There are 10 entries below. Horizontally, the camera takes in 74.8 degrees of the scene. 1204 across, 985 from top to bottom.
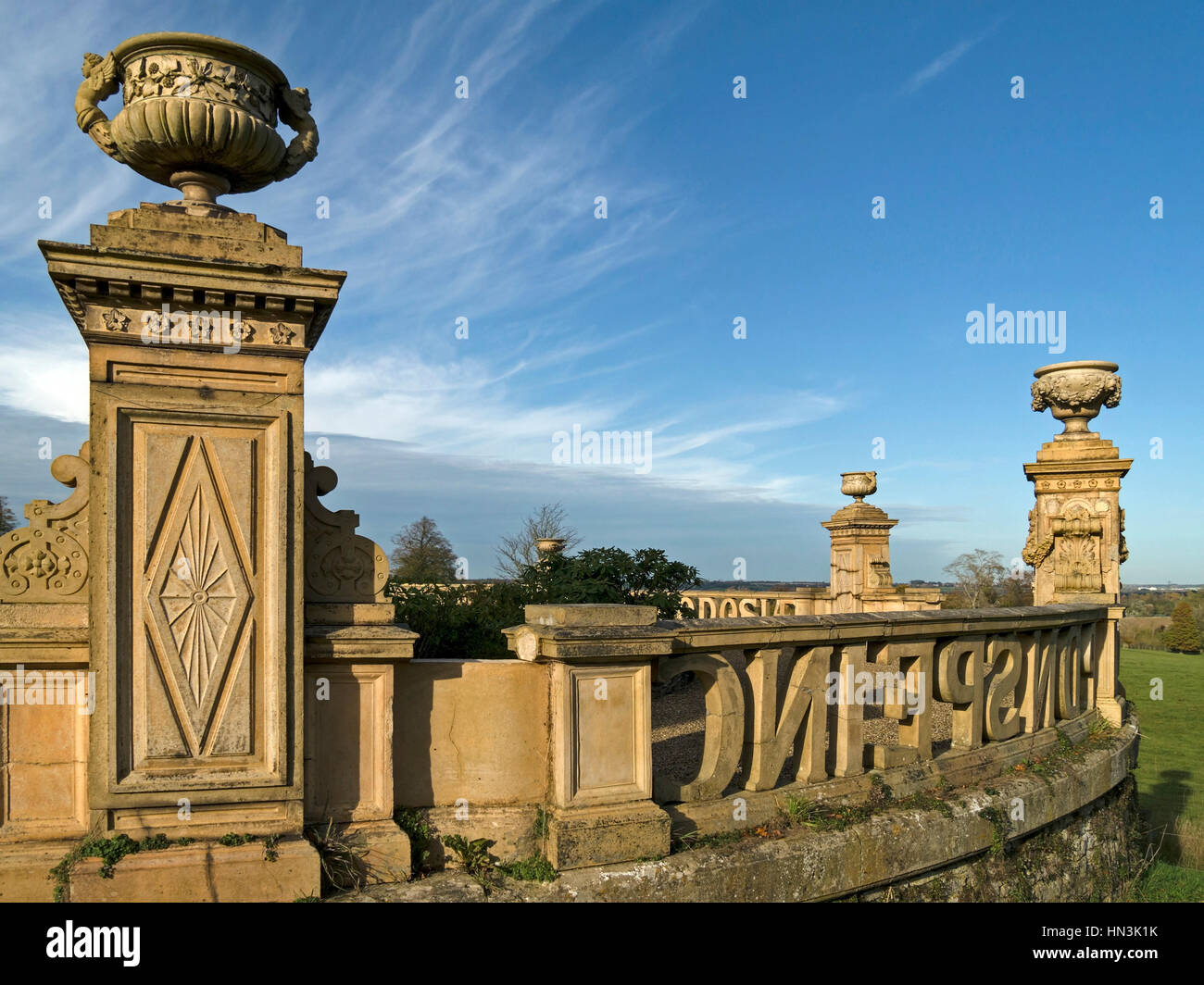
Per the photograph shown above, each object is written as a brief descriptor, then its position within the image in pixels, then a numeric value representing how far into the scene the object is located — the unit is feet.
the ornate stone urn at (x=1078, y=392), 27.63
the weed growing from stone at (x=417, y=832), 12.19
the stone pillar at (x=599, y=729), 12.14
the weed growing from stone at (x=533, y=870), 11.89
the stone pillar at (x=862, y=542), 46.31
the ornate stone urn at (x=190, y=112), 11.50
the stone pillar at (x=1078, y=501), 26.86
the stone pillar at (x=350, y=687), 11.78
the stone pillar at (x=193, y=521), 10.69
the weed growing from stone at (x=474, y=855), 12.26
